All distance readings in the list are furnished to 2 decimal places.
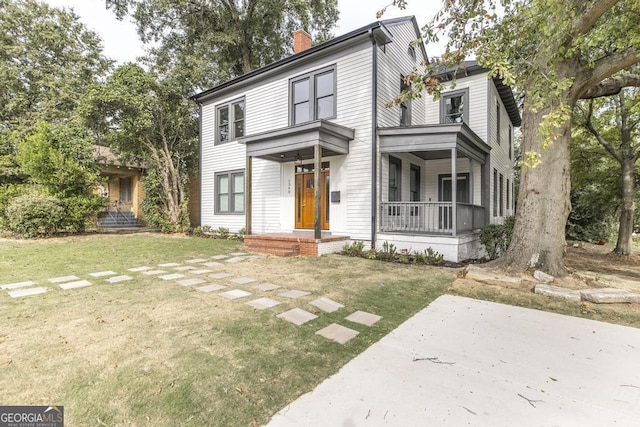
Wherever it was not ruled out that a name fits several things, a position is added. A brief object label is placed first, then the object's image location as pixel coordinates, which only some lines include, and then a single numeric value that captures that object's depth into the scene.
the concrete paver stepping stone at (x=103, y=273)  5.36
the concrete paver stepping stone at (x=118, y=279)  4.99
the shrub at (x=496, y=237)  7.44
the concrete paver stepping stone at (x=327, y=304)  3.78
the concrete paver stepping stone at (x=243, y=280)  5.12
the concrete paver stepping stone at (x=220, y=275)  5.45
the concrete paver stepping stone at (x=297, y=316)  3.37
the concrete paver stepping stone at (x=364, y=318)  3.40
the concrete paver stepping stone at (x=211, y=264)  6.57
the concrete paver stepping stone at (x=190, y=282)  4.97
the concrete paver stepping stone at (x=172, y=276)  5.30
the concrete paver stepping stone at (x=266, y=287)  4.67
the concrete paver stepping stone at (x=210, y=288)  4.59
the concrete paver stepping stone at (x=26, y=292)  4.10
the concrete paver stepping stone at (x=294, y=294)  4.30
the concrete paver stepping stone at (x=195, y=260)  6.89
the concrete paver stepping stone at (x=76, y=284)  4.57
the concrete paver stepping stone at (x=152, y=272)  5.57
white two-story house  8.13
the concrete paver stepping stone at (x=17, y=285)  4.48
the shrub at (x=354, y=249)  8.09
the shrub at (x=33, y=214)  9.97
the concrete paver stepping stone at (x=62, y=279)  4.89
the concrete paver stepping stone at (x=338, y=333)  2.93
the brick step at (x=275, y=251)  7.91
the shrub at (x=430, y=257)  7.13
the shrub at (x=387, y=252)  7.55
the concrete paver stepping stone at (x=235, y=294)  4.29
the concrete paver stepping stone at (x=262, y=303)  3.84
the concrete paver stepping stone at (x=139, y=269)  5.87
